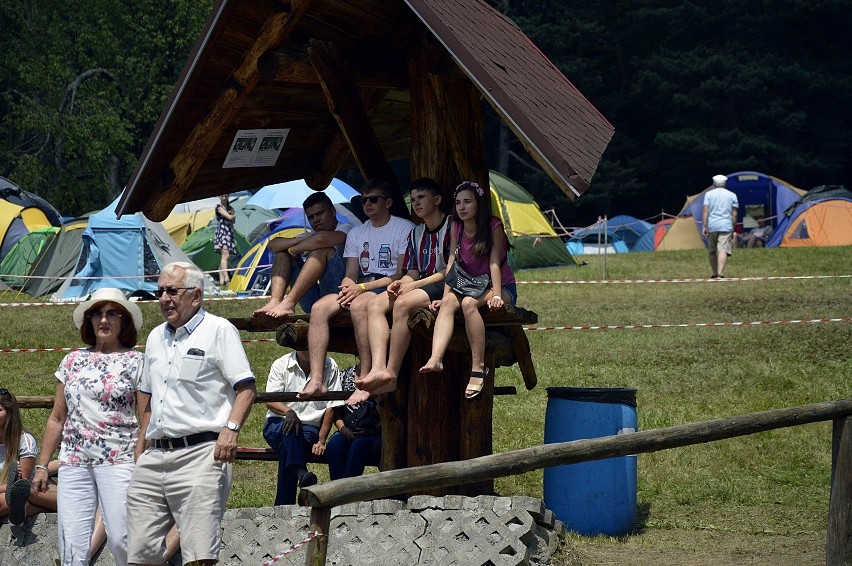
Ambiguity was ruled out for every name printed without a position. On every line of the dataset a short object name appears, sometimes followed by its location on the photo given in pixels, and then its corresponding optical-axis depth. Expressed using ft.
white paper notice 54.24
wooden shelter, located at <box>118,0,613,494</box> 47.55
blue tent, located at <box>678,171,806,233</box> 230.68
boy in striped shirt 47.32
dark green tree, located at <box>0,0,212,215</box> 217.36
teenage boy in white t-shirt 49.32
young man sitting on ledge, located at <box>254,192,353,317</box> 53.93
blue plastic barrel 53.42
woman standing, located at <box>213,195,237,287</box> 133.49
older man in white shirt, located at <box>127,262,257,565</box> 39.47
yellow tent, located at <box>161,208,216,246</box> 171.98
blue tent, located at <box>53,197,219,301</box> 128.57
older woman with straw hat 42.22
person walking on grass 118.52
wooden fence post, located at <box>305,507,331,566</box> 29.32
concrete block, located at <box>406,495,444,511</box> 46.03
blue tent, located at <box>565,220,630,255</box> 225.76
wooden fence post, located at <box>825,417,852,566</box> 43.98
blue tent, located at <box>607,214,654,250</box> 237.66
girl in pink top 46.93
